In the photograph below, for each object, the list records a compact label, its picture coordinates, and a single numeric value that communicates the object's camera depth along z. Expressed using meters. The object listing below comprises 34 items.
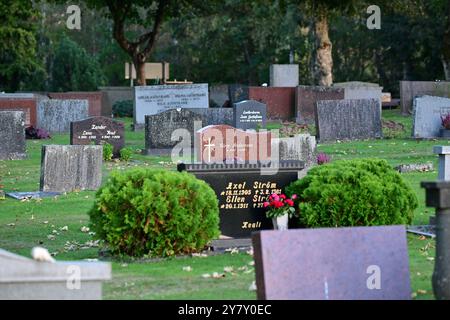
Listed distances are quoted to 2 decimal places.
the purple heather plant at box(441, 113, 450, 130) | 31.52
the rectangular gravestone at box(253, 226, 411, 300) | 9.57
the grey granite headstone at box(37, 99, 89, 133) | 39.66
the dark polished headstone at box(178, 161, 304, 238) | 15.29
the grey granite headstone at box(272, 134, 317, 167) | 21.48
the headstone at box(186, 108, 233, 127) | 34.81
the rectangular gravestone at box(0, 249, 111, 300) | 8.42
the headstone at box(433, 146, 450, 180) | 16.31
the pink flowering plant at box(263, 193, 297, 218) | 14.88
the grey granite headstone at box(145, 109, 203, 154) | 30.27
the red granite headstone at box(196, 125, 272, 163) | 20.70
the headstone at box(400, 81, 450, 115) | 42.69
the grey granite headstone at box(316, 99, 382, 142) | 32.62
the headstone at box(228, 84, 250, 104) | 46.84
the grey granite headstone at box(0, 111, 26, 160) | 28.84
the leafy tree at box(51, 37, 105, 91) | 63.22
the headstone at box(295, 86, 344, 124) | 41.31
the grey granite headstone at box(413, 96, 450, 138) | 31.81
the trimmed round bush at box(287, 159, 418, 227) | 14.63
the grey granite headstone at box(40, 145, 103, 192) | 21.80
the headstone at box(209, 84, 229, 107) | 55.78
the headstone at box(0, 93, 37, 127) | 38.00
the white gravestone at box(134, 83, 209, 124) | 40.69
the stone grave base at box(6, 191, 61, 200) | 21.20
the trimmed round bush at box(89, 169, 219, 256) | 13.66
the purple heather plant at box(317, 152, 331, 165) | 22.56
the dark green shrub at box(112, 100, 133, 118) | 50.84
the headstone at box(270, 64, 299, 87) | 48.69
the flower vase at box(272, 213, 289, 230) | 14.87
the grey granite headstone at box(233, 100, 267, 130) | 32.69
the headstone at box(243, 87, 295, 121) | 42.47
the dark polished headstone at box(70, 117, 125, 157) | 28.86
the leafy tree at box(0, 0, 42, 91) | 50.09
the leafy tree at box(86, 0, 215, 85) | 54.22
